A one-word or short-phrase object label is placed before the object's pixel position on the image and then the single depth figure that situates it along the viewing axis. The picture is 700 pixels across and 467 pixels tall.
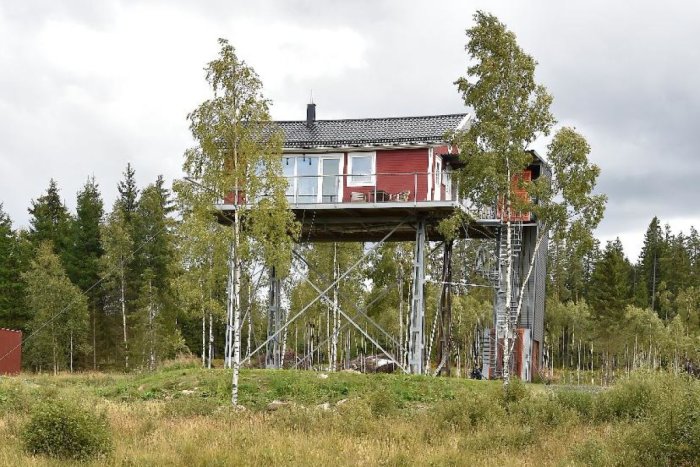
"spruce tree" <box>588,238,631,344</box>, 78.06
